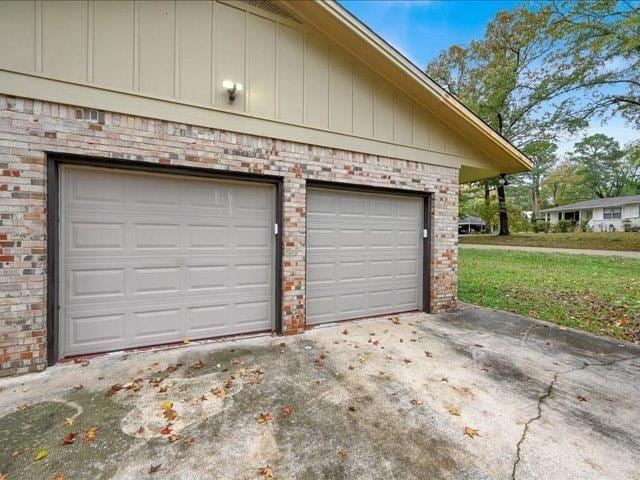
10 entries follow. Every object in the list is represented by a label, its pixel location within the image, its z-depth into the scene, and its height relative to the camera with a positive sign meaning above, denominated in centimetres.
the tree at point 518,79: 1469 +828
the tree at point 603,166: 3572 +860
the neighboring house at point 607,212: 2783 +260
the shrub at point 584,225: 2800 +124
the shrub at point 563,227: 2654 +99
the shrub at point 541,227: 2806 +105
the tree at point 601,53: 1122 +737
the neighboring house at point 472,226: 4622 +194
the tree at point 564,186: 3906 +701
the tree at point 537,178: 2942 +755
